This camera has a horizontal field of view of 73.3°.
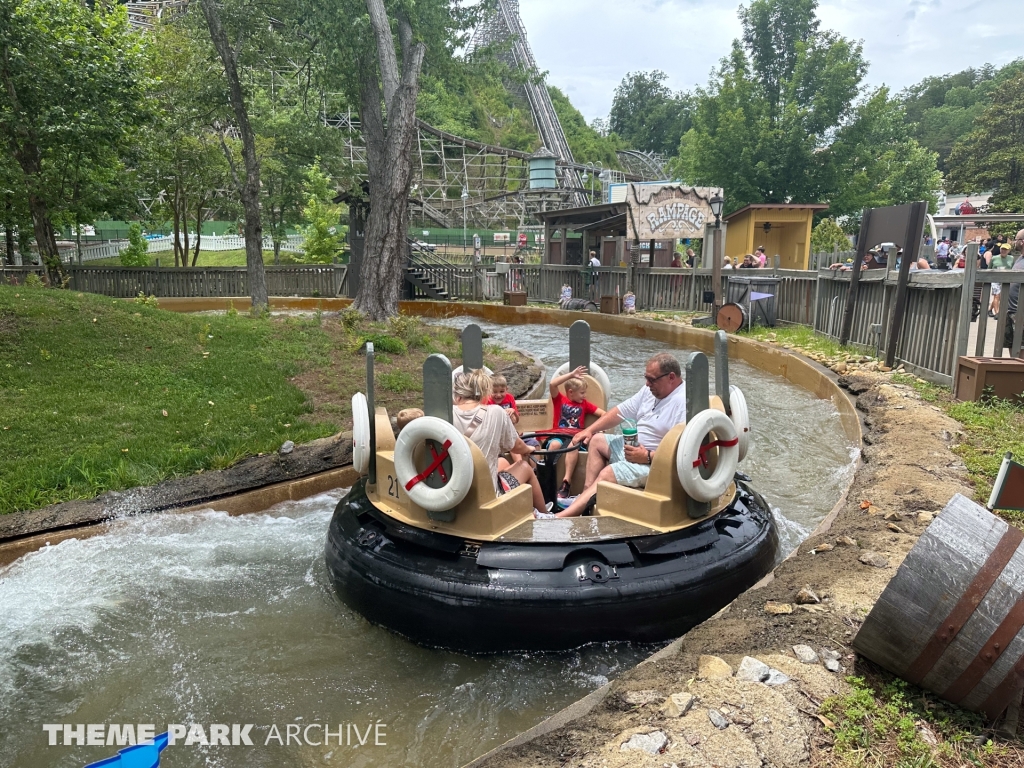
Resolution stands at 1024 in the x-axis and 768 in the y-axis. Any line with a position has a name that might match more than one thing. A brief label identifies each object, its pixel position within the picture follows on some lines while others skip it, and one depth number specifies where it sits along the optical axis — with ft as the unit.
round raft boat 10.71
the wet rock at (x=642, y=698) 8.00
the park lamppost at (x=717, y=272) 45.93
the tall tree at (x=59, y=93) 40.32
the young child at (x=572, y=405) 15.52
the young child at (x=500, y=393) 14.15
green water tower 119.55
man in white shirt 12.62
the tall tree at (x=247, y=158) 40.32
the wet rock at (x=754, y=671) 8.18
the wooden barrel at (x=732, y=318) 43.45
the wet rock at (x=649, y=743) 7.01
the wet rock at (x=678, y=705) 7.62
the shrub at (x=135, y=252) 67.05
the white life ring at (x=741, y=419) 13.39
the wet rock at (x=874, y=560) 11.17
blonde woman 12.44
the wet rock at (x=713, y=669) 8.36
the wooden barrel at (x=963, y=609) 7.11
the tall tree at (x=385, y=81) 40.93
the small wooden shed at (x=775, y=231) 69.62
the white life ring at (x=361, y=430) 13.12
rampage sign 52.42
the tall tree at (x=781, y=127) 92.58
